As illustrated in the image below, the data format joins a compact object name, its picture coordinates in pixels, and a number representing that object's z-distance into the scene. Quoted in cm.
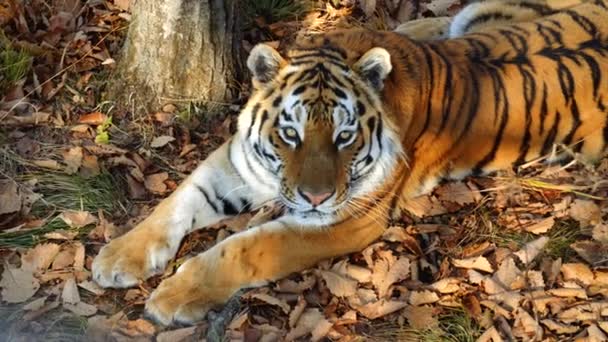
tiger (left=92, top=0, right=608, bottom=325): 653
